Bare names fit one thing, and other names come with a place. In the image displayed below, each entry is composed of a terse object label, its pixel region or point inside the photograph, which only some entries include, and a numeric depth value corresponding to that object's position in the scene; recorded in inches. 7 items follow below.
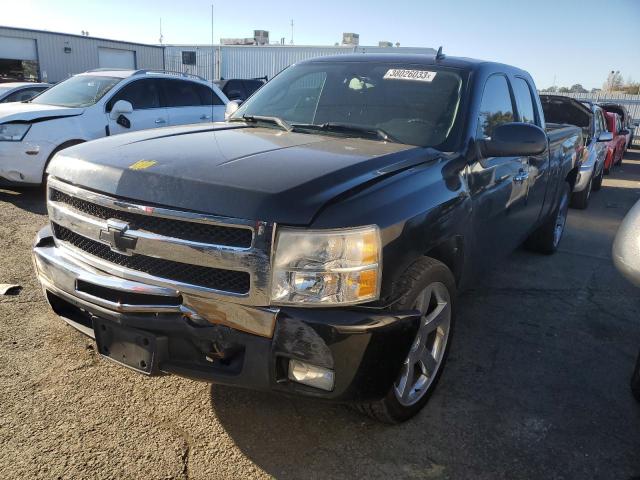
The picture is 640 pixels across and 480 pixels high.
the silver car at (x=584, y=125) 352.5
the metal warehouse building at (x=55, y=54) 1039.6
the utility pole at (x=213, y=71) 1133.7
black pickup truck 81.3
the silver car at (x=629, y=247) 76.4
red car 510.9
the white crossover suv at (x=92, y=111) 263.3
